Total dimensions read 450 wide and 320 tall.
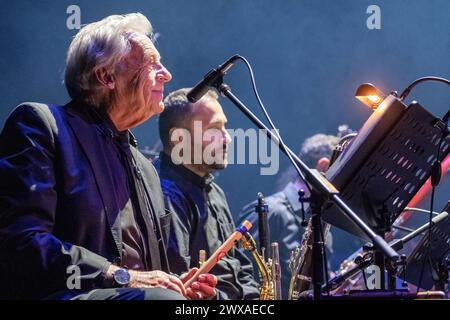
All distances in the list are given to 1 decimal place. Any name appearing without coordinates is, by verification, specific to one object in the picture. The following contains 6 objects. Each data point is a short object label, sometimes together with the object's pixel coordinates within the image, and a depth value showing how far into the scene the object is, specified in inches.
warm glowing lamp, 220.1
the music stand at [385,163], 197.5
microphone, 216.2
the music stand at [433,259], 279.3
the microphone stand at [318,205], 175.5
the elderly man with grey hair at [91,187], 186.4
